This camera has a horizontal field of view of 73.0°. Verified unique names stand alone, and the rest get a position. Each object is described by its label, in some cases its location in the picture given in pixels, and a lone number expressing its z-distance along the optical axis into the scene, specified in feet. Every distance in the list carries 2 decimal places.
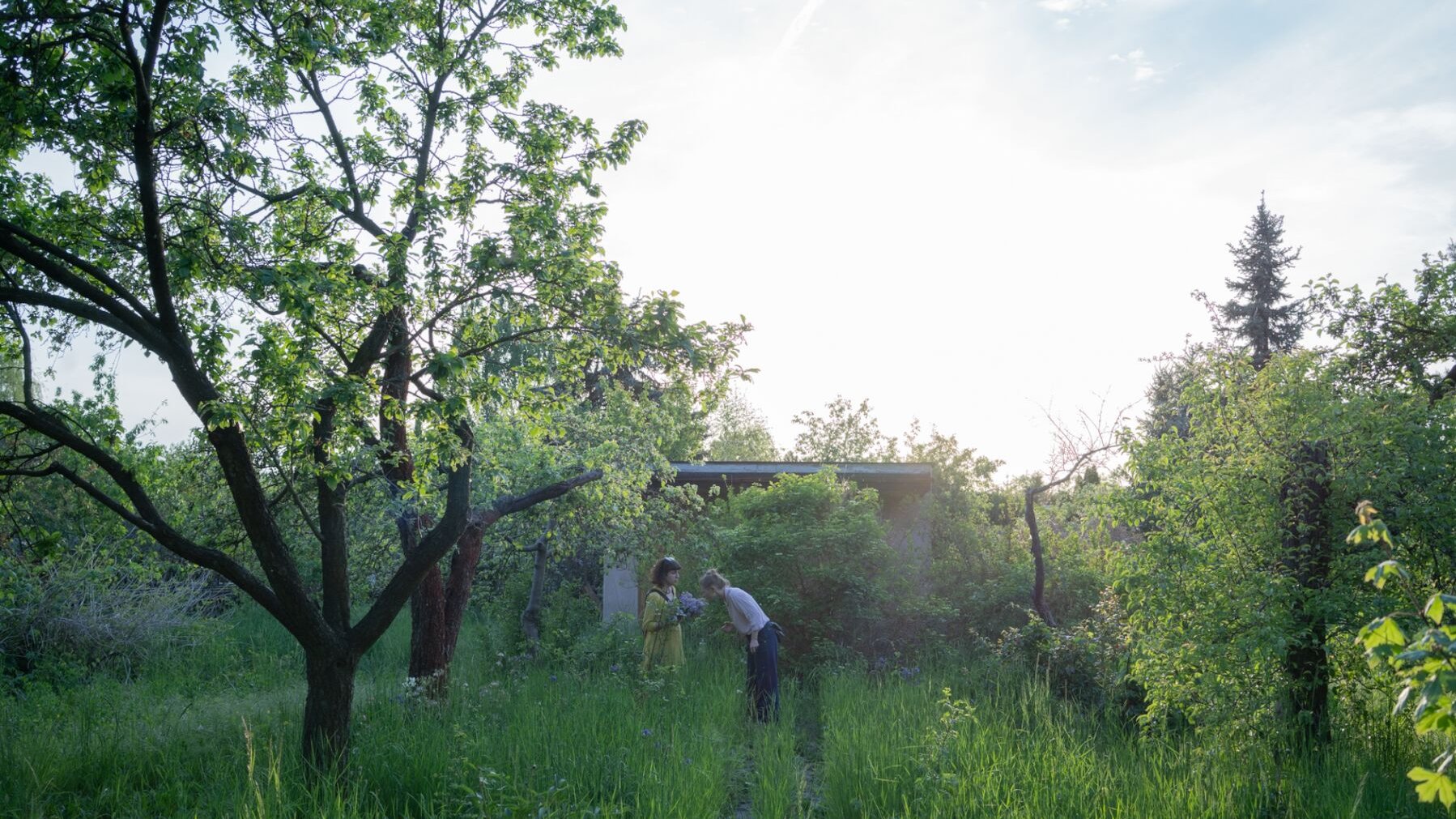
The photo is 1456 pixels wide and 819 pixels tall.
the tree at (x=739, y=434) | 139.54
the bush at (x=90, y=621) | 48.16
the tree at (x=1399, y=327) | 33.63
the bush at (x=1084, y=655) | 34.19
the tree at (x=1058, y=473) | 44.29
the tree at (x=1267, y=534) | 23.76
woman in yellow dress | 36.60
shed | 54.34
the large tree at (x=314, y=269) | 22.30
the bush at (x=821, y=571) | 45.42
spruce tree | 121.90
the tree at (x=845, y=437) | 104.22
